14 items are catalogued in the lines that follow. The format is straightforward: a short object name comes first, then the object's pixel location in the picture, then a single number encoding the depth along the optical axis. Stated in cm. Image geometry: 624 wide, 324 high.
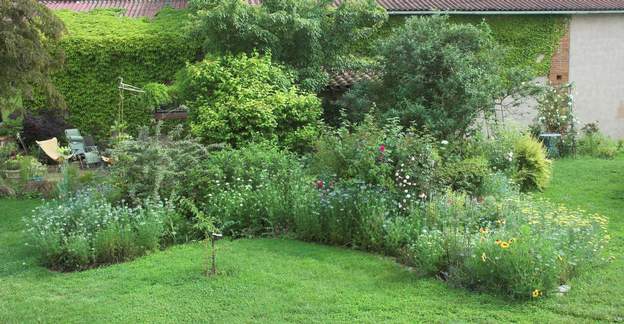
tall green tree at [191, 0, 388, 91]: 1288
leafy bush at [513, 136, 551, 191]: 1145
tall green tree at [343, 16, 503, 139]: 1184
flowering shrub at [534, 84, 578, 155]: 1684
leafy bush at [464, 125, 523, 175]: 1098
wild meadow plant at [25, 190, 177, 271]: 712
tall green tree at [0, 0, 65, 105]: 1018
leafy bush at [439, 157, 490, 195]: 917
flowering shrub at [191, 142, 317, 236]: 825
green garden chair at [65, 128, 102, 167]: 1464
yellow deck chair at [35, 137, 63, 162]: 1447
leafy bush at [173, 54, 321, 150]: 1112
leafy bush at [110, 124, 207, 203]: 856
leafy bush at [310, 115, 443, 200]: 822
